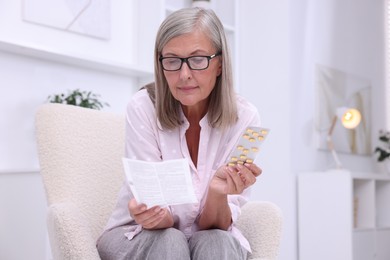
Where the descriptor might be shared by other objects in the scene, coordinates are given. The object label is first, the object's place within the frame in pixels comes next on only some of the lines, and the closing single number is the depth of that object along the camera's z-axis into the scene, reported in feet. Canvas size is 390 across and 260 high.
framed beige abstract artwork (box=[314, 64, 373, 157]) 14.49
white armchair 5.82
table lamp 13.74
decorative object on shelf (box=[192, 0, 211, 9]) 12.57
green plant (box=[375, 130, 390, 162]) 16.21
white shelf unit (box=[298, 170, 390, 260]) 12.76
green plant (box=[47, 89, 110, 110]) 9.67
